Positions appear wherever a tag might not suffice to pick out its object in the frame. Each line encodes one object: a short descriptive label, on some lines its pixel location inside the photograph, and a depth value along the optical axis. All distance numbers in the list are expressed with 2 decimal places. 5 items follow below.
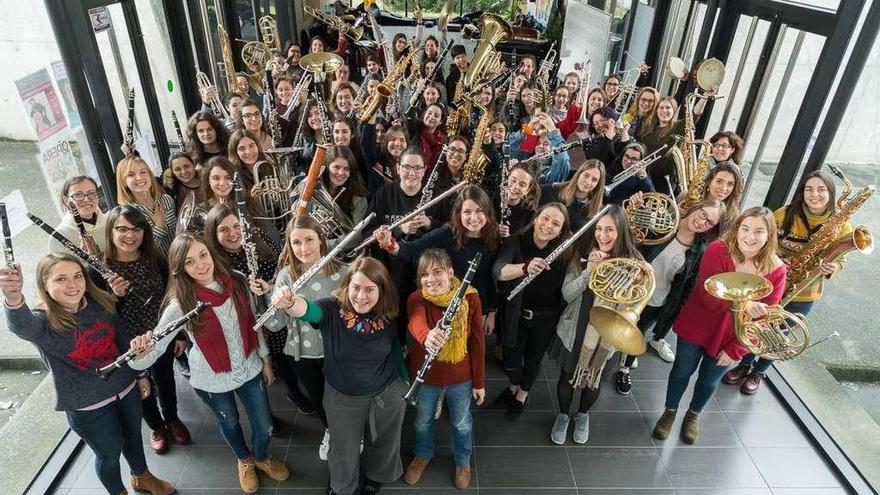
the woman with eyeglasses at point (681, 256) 3.18
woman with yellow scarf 2.51
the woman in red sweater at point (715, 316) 2.77
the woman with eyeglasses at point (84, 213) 2.79
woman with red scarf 2.42
